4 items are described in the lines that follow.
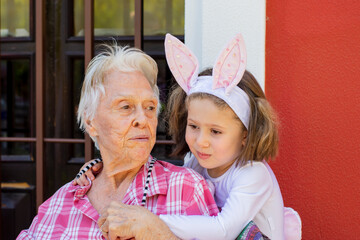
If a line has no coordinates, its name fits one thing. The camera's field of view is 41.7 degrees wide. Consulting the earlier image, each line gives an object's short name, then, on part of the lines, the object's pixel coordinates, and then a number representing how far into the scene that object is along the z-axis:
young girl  1.91
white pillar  2.37
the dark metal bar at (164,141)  2.66
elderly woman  1.96
